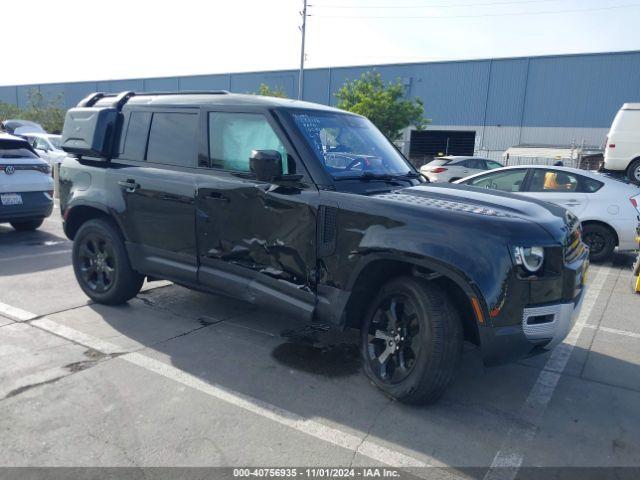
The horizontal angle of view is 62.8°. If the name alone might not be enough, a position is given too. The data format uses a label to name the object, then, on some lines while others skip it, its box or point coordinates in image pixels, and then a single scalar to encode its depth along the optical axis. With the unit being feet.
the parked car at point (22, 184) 27.35
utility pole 91.91
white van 44.78
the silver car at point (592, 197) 26.84
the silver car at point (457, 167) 64.69
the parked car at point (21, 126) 83.24
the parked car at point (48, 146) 54.08
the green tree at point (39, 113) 130.52
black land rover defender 10.49
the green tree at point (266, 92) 101.20
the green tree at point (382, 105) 88.69
